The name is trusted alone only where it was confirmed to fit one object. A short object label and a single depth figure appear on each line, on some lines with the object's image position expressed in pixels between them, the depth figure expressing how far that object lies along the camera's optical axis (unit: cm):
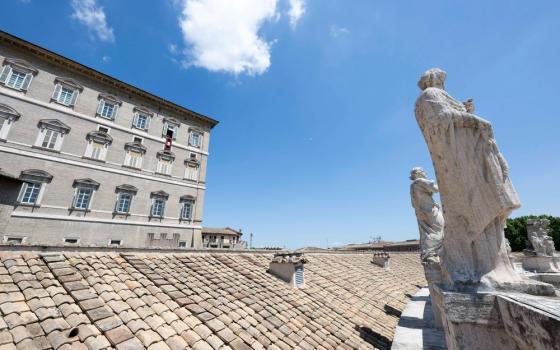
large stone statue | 212
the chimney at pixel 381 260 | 1422
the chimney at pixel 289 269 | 748
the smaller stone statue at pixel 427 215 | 407
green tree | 3760
